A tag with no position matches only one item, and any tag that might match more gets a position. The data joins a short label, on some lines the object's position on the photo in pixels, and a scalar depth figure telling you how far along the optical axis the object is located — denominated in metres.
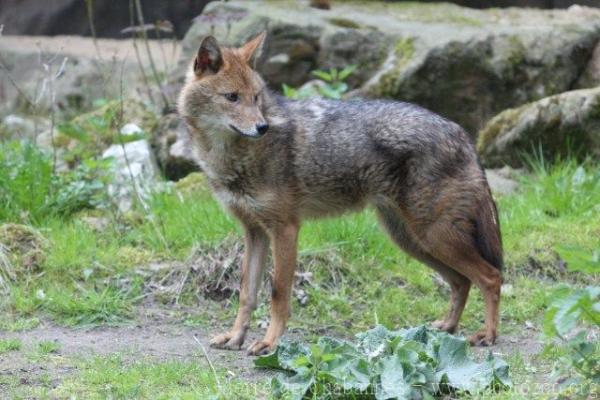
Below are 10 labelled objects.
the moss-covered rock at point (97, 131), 17.77
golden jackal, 12.69
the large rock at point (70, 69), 26.25
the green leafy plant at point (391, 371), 9.13
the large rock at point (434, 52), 20.28
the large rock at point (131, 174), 17.02
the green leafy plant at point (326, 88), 18.36
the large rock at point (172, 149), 19.73
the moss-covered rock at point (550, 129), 18.03
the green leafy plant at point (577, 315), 8.03
